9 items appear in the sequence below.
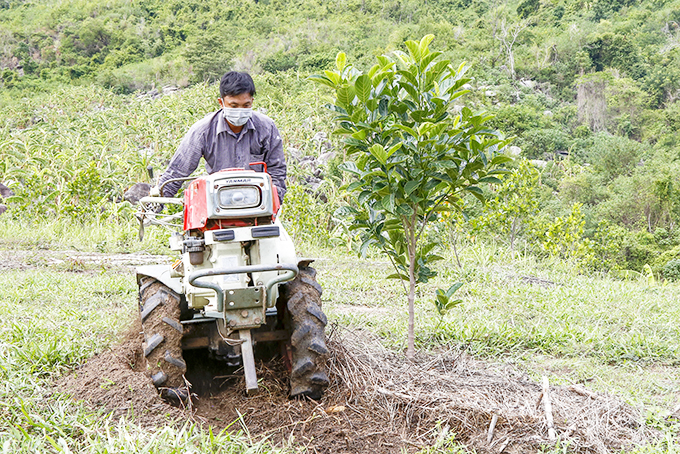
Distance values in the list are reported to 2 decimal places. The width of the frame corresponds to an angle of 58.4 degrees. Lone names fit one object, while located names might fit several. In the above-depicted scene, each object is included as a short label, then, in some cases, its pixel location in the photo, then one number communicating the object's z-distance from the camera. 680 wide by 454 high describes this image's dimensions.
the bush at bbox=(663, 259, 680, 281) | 14.29
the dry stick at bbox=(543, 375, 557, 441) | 2.90
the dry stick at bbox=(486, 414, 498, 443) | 2.89
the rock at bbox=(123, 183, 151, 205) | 11.22
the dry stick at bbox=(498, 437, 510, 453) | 2.83
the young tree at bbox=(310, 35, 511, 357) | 3.50
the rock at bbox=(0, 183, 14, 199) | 10.49
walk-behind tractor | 2.94
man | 3.49
